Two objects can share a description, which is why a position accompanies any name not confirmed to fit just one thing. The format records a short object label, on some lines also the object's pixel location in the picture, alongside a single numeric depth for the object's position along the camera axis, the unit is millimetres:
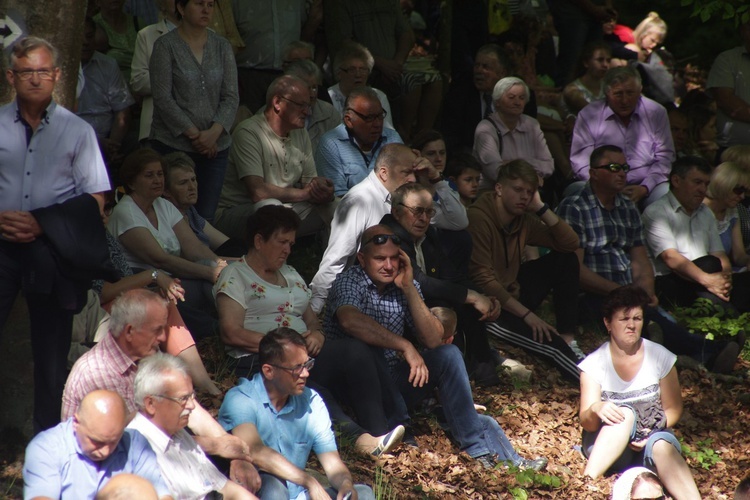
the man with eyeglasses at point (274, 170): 16266
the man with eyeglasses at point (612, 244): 17469
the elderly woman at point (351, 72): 18531
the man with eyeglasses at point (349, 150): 16750
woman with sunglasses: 18875
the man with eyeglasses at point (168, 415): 9930
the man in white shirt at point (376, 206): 14930
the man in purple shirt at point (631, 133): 19422
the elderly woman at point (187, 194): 15008
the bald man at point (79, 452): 9008
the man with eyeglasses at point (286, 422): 11305
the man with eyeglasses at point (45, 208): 10680
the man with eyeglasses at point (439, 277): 14773
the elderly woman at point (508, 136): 18984
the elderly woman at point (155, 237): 13969
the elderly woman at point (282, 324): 13172
